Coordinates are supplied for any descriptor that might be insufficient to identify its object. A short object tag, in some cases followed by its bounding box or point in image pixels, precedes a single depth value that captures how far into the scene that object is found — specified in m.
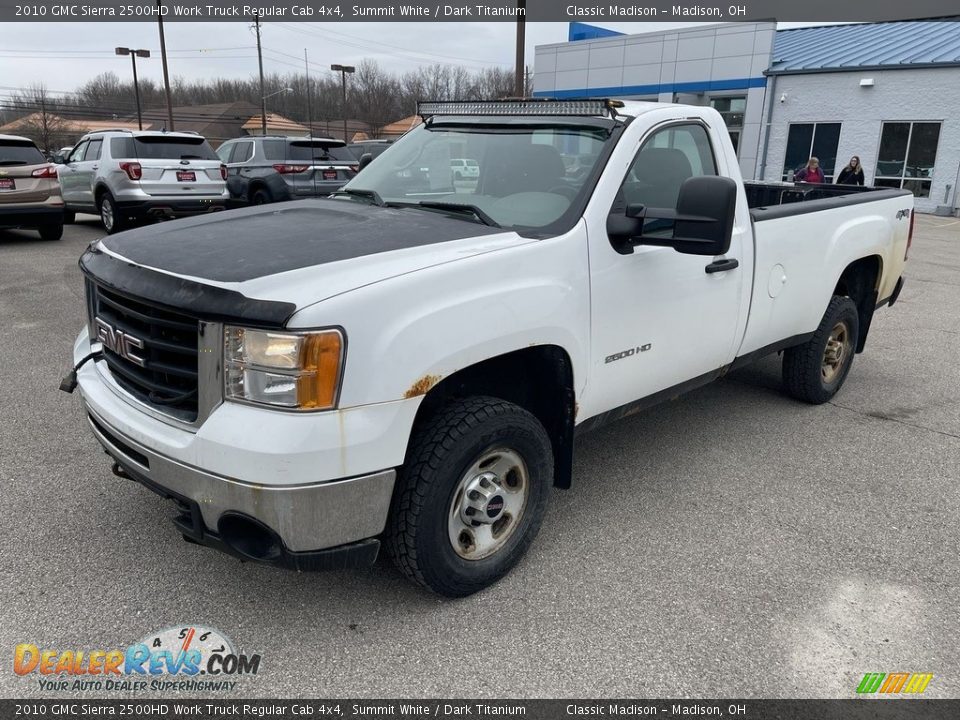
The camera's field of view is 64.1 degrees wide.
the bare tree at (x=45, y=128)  58.19
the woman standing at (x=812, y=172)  18.06
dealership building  21.81
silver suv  12.78
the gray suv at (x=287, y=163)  14.07
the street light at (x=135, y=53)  46.94
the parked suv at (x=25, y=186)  11.59
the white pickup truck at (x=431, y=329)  2.41
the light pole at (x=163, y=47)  35.69
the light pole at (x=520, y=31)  17.75
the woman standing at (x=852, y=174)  17.80
